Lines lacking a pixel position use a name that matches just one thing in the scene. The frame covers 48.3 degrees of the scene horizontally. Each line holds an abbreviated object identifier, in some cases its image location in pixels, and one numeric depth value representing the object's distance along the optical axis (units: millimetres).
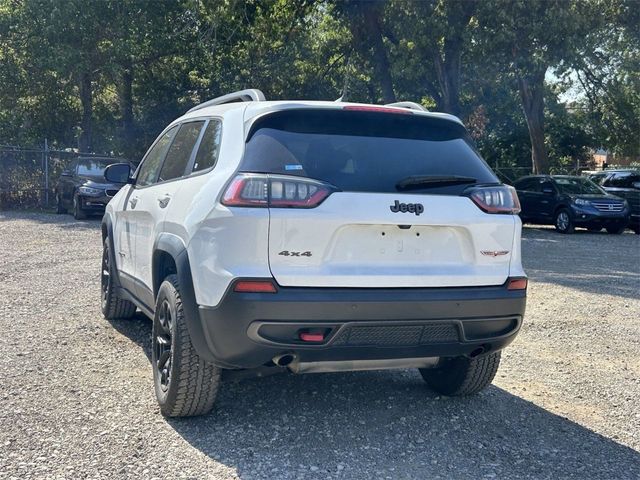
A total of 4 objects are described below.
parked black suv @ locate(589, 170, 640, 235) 20094
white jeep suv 3678
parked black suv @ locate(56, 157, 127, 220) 18172
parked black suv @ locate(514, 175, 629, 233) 18875
